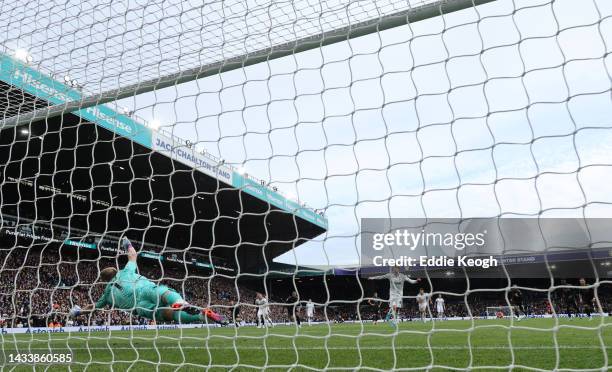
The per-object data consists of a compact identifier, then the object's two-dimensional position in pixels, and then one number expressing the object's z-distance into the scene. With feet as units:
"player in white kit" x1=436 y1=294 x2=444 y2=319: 49.37
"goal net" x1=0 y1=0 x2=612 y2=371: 7.49
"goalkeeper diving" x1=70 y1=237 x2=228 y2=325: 12.46
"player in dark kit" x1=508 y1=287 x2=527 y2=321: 40.84
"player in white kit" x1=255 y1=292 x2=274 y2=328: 30.83
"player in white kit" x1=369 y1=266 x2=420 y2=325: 30.42
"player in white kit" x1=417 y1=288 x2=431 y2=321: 38.30
